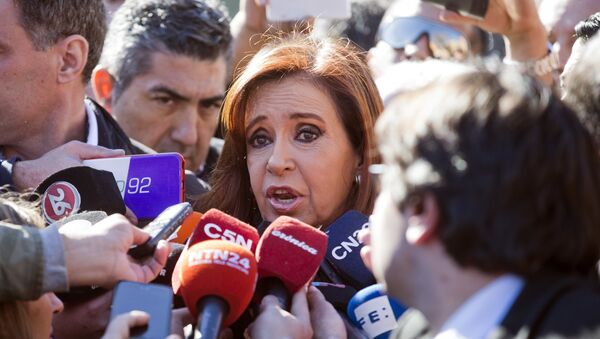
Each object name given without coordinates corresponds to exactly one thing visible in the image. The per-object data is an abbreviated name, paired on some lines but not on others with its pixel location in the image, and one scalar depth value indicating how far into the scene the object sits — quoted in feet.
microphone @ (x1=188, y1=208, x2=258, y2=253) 8.32
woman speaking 10.61
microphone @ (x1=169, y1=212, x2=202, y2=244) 10.07
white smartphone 14.37
